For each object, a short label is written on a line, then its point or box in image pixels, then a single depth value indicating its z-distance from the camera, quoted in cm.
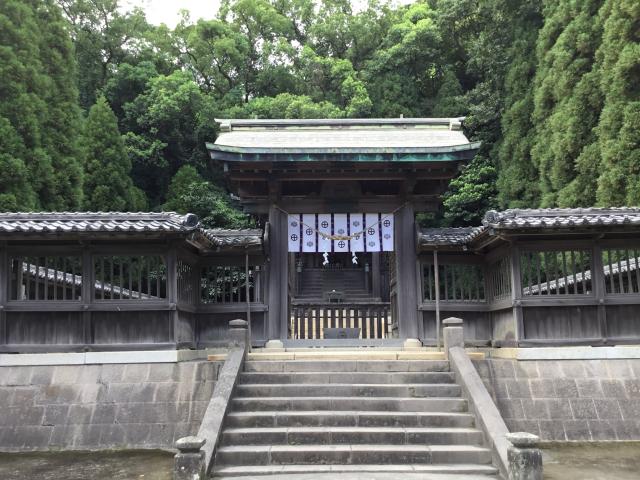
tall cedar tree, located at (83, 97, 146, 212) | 2800
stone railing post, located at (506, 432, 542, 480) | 757
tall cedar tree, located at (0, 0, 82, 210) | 1994
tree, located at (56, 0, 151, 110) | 3609
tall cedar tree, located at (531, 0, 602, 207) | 2108
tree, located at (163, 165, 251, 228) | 2938
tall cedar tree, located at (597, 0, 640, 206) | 1766
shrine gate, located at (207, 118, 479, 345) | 1299
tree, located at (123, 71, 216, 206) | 3228
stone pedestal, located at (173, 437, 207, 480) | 762
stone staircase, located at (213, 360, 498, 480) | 863
